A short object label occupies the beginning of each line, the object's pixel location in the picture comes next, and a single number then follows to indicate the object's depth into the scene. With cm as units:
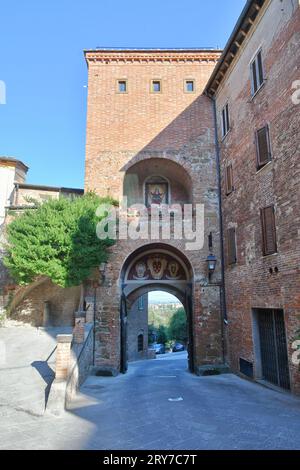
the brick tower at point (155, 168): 1170
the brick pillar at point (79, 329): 972
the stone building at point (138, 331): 2253
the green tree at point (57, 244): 1048
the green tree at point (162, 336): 4585
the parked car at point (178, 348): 4151
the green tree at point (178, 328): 4553
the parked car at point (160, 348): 4029
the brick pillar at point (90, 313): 1128
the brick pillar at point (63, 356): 730
